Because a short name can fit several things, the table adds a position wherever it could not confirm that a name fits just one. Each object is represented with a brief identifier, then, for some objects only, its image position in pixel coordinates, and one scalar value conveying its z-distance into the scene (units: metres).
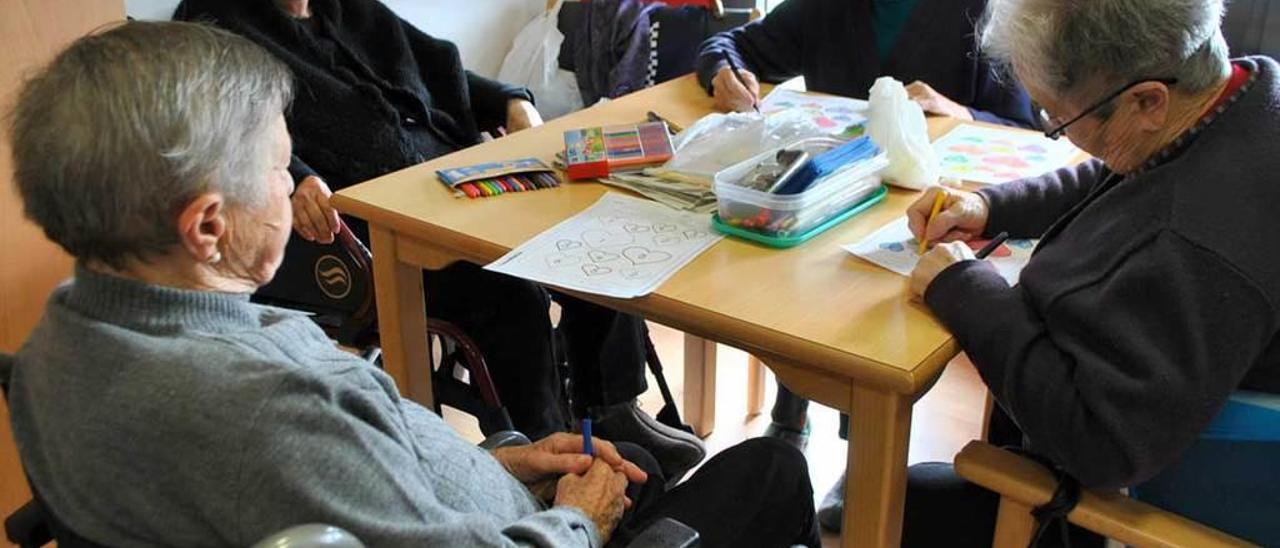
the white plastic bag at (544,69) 3.59
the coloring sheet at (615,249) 1.31
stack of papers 1.55
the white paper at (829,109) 1.86
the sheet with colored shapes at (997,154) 1.68
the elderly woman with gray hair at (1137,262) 1.04
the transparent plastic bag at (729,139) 1.67
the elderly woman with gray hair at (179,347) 0.81
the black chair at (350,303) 1.79
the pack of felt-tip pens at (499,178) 1.60
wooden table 1.16
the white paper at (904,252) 1.36
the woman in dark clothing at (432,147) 1.95
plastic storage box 1.41
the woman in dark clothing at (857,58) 2.12
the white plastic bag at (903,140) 1.61
